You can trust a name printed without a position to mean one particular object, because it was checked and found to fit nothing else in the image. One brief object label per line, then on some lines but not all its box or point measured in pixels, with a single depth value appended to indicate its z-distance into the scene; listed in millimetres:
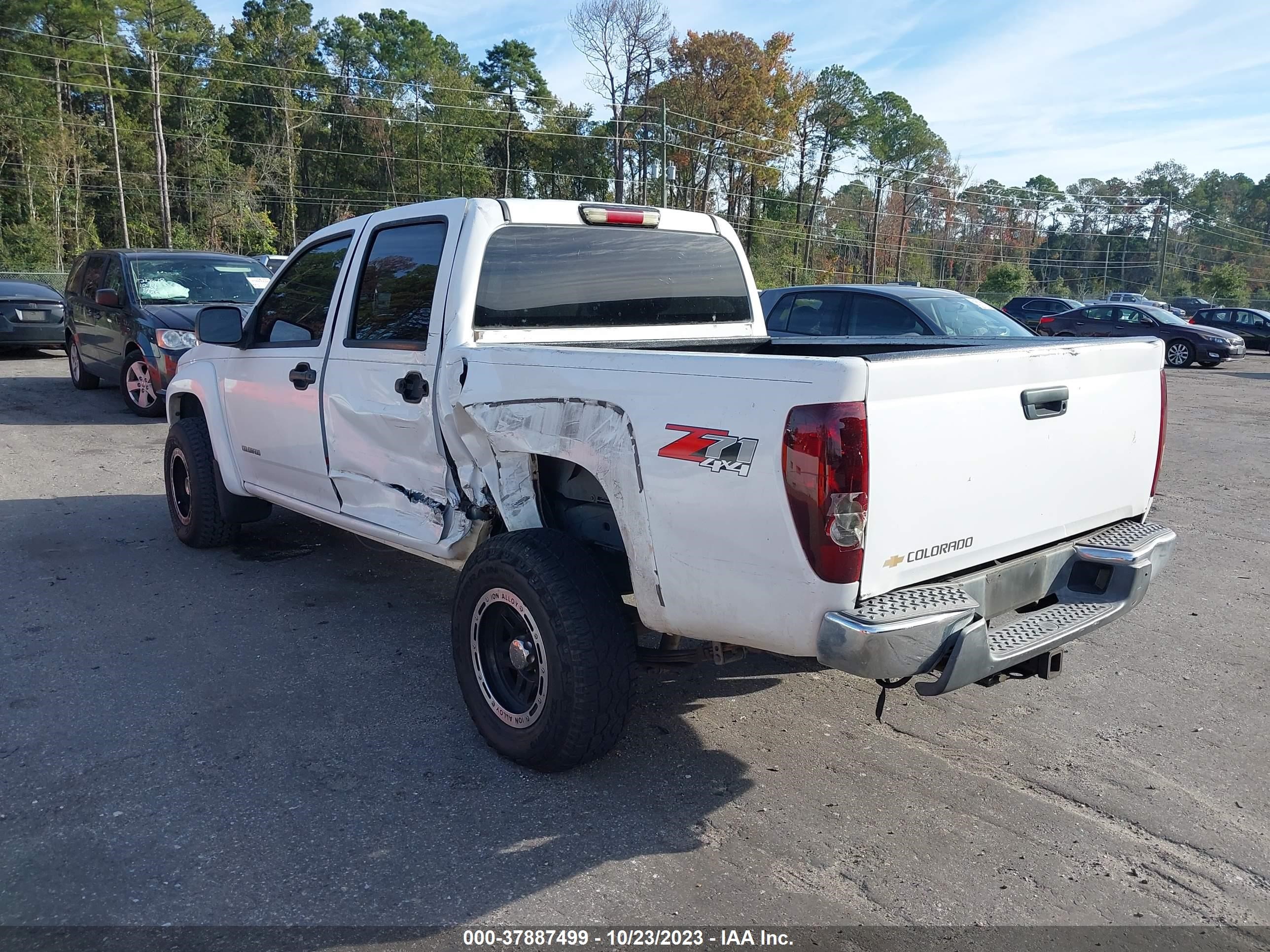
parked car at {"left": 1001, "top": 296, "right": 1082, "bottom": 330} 28594
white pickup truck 2748
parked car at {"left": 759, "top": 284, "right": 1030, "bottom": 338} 10211
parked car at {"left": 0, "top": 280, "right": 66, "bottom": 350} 16431
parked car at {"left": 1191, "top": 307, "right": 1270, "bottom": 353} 28328
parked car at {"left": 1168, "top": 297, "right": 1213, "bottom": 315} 48000
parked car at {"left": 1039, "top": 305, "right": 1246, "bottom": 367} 23594
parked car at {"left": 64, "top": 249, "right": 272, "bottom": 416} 10820
